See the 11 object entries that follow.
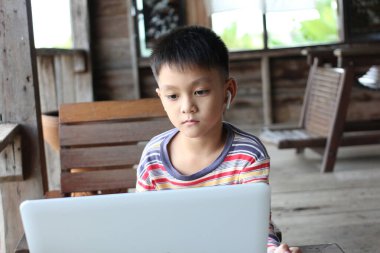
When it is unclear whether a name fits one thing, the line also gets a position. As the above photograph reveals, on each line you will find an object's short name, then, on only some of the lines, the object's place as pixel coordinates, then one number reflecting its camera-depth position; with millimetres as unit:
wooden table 996
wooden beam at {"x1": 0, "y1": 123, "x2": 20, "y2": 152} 1744
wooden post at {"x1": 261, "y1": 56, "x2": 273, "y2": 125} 6367
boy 1177
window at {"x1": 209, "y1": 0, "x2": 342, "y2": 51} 6410
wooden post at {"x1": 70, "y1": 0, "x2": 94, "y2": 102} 5883
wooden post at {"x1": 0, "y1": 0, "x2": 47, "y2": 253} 2014
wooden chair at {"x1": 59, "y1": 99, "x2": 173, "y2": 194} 2217
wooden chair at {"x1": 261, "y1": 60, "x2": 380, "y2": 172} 4035
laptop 761
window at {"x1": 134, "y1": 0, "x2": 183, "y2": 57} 6367
